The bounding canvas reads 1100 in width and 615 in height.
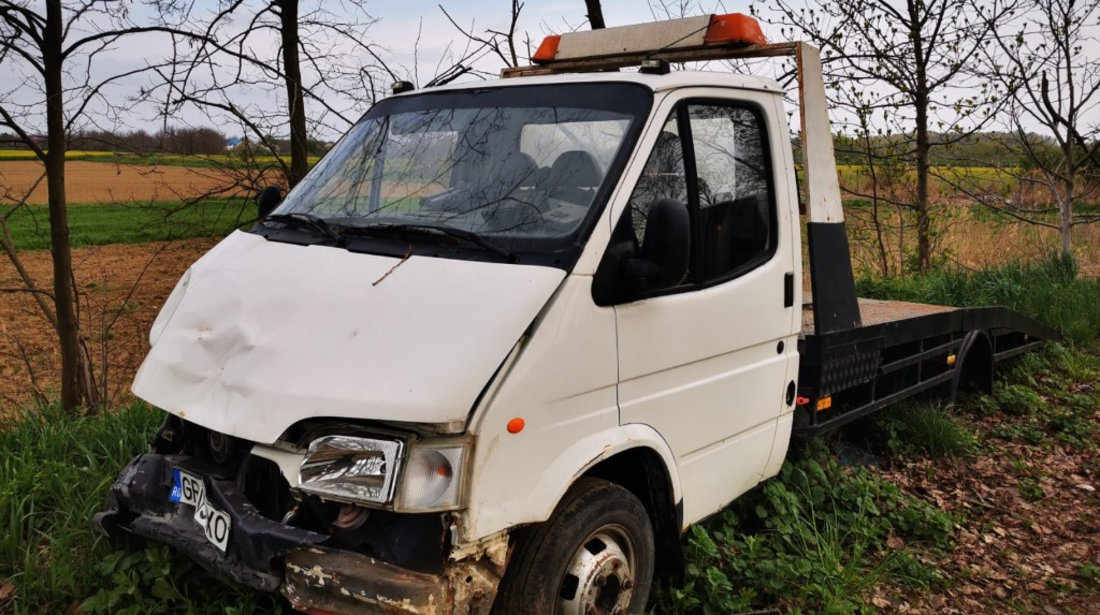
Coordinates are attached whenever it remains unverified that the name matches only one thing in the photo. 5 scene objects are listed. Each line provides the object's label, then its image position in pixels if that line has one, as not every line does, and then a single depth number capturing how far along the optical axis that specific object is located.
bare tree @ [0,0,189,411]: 6.20
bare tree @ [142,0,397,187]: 6.93
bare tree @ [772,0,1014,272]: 9.96
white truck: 2.68
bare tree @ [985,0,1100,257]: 10.48
